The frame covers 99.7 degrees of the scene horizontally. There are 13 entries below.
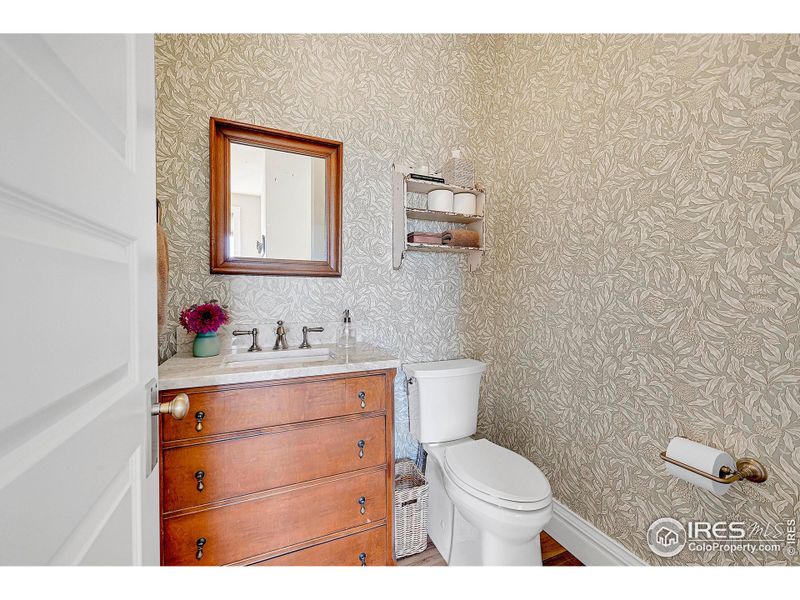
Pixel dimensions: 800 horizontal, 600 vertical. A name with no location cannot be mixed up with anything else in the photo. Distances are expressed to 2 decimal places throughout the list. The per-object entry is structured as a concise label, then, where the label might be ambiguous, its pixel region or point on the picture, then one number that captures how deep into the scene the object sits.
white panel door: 0.28
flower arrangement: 1.36
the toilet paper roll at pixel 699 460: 1.00
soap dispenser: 1.53
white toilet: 1.18
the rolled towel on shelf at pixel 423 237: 1.73
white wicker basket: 1.50
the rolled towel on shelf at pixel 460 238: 1.79
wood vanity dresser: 1.03
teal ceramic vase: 1.38
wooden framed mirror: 1.51
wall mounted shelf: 1.74
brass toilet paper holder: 0.97
